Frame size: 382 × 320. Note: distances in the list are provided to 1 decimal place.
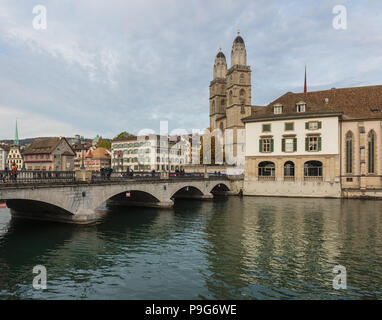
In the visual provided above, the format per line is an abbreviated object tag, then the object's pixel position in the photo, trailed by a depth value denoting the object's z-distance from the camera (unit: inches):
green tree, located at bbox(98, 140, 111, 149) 5098.4
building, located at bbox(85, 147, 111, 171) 4648.1
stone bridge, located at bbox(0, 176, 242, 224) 783.1
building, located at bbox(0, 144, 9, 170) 4729.3
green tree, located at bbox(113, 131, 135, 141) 4638.3
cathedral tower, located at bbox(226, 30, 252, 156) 3161.9
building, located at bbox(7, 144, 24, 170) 4206.4
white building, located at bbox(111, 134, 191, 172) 4276.6
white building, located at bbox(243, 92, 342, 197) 1870.1
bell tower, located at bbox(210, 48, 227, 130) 3882.9
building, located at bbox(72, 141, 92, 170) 5093.5
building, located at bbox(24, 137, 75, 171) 3154.5
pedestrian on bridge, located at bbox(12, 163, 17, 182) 758.4
